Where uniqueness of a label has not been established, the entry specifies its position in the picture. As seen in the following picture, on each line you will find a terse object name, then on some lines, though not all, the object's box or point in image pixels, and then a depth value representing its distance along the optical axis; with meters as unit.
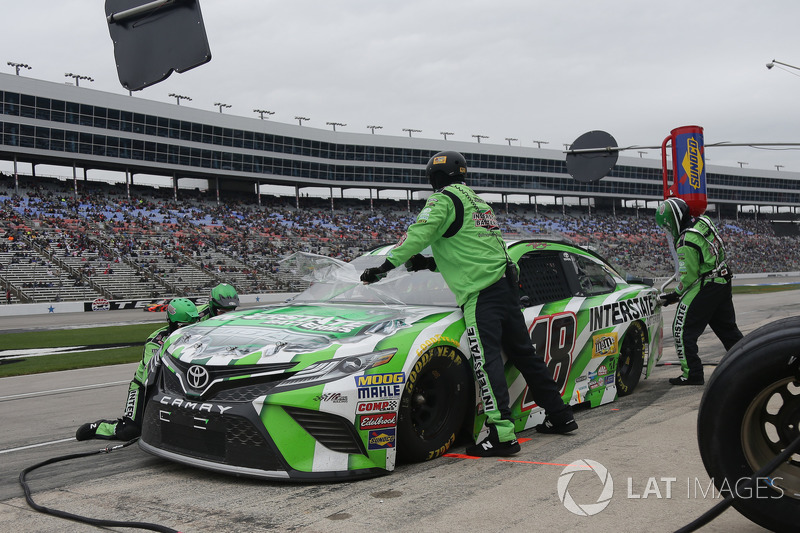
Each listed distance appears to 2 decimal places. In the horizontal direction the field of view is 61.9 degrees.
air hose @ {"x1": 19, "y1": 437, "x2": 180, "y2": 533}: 2.95
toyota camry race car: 3.57
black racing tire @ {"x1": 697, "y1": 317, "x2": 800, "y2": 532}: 2.43
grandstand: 37.22
